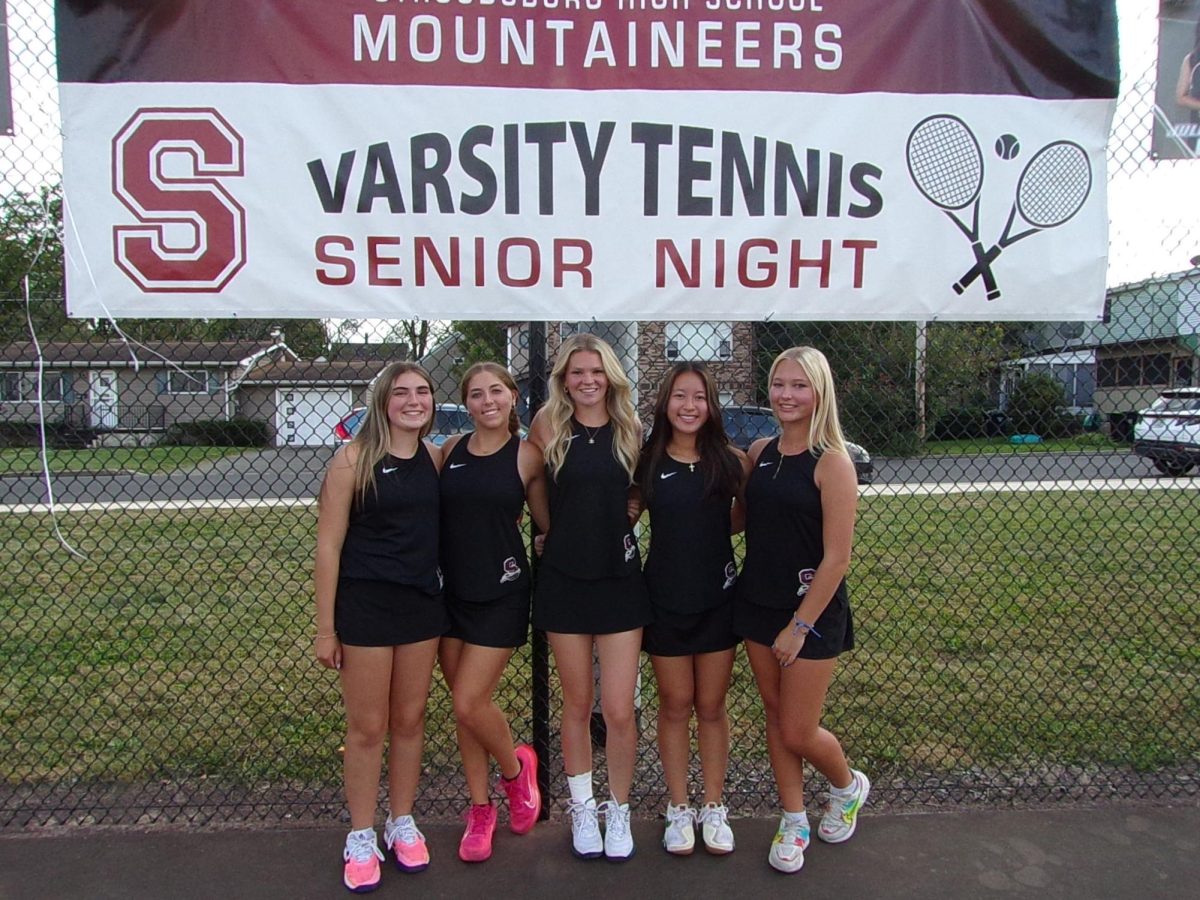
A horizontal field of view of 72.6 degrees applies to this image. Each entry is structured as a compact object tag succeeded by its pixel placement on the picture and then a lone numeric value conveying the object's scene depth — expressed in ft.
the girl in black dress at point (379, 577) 8.64
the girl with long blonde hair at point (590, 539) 8.84
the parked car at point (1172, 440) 39.70
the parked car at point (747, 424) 18.28
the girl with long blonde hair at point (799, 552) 8.48
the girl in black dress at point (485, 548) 8.90
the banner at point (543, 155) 9.94
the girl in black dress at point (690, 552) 8.89
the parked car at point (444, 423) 15.69
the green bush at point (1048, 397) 28.17
